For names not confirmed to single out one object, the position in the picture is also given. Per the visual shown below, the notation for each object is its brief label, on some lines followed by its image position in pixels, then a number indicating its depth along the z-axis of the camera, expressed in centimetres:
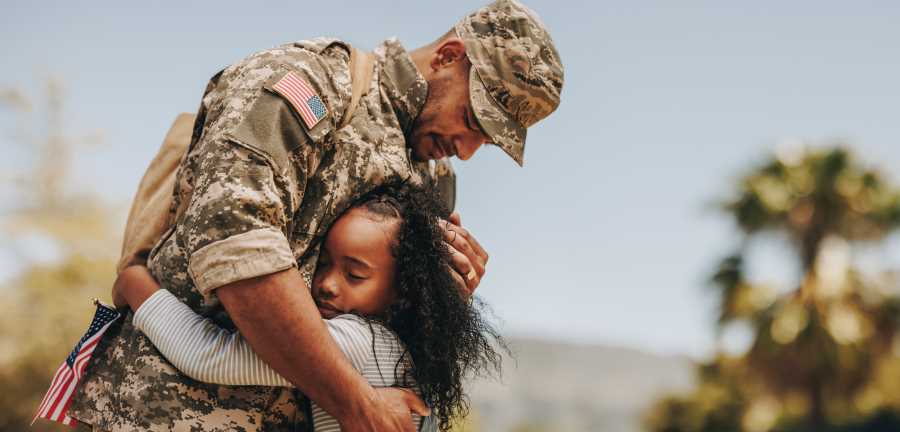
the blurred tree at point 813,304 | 1902
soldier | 223
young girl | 242
